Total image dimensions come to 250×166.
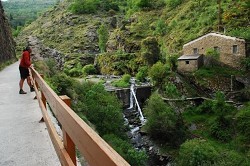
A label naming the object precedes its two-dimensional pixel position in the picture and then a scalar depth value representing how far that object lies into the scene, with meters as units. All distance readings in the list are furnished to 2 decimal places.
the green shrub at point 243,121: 16.12
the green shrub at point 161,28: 37.90
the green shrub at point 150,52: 30.06
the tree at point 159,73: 22.98
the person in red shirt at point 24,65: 8.11
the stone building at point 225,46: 22.98
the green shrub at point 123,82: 26.78
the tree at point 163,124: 17.39
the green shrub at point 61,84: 13.05
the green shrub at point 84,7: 61.76
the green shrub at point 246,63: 22.52
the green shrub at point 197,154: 13.06
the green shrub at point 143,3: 49.27
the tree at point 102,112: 17.28
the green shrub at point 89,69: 35.48
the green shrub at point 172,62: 25.34
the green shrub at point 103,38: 43.70
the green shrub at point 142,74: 28.54
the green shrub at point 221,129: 16.53
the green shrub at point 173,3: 45.27
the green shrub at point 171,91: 21.33
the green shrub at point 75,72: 34.87
